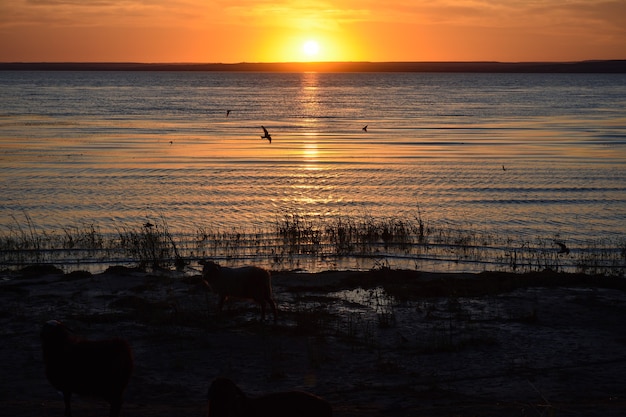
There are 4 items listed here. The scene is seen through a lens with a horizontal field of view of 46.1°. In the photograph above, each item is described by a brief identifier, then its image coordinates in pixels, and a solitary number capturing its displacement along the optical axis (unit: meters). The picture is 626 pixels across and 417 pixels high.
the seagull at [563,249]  23.52
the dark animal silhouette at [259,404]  7.24
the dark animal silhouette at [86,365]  9.26
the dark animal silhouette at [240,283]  14.46
